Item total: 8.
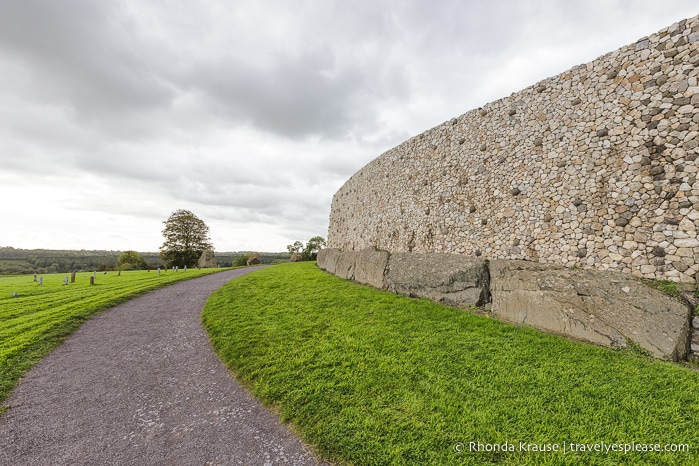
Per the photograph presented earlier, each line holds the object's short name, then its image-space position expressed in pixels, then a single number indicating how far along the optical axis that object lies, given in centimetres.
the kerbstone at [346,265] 1669
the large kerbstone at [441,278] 1023
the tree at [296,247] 4638
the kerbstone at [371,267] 1392
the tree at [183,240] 4553
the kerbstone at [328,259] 2046
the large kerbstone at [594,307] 661
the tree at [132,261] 4338
